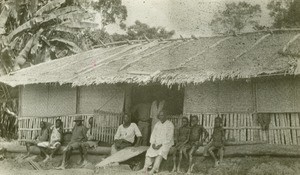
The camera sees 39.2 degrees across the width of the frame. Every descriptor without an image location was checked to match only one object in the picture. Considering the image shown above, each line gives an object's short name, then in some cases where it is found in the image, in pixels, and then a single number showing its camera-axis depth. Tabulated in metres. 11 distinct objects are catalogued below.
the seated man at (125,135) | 9.43
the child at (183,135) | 8.62
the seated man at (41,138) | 10.44
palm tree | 14.48
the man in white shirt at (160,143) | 8.41
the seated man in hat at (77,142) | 9.63
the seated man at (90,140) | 9.84
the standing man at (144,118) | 10.26
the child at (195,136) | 8.47
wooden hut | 8.31
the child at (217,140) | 8.30
